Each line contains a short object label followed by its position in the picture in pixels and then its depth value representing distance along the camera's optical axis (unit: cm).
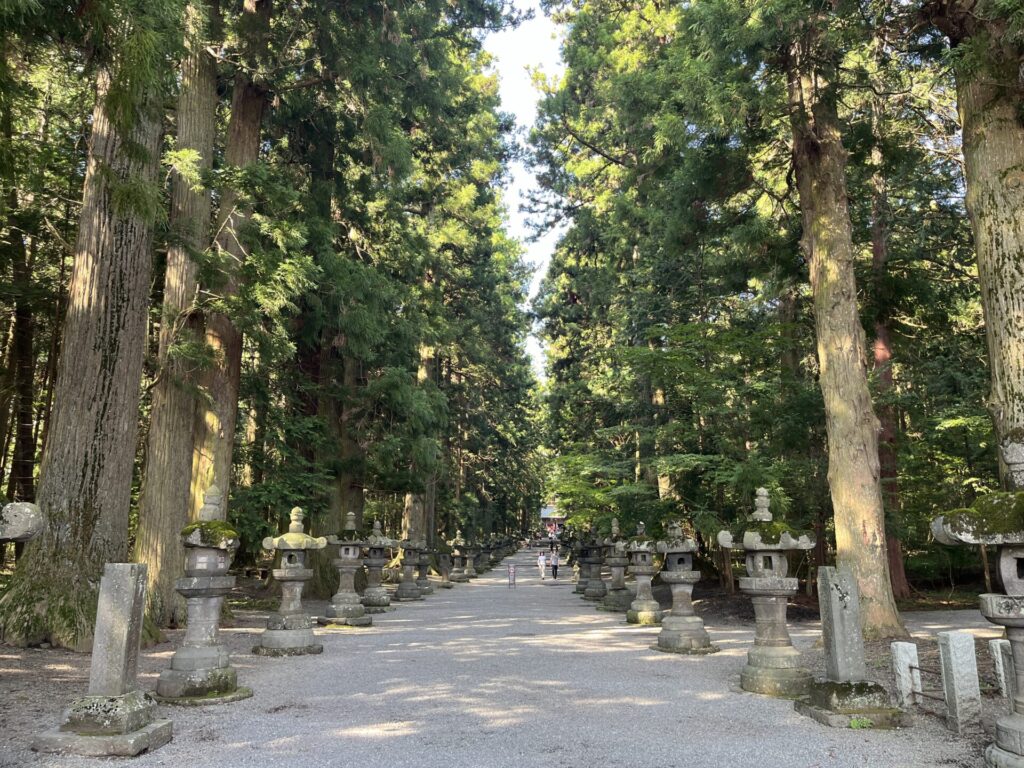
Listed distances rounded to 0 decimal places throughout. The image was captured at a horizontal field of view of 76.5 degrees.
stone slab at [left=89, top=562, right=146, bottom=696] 461
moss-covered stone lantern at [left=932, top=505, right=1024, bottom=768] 395
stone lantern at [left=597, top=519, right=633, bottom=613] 1516
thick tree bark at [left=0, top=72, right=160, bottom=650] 752
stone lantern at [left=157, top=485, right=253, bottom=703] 584
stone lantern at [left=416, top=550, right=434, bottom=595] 1975
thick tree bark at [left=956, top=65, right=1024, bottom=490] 636
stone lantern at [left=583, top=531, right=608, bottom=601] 1805
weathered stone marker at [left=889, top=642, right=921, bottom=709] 546
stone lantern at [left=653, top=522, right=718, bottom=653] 891
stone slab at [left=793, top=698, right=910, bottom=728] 509
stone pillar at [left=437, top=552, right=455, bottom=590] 2547
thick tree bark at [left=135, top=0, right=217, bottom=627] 979
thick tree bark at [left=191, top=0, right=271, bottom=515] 1100
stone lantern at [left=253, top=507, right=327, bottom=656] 865
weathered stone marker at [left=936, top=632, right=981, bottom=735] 493
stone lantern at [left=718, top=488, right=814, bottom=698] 629
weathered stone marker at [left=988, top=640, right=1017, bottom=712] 471
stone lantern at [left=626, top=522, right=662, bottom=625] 1163
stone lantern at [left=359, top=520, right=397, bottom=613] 1409
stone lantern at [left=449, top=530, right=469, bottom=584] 2738
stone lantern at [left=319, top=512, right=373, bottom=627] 1195
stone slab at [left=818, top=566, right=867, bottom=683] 534
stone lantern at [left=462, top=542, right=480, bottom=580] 2914
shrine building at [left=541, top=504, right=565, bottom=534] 7898
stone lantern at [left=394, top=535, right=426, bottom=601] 1819
